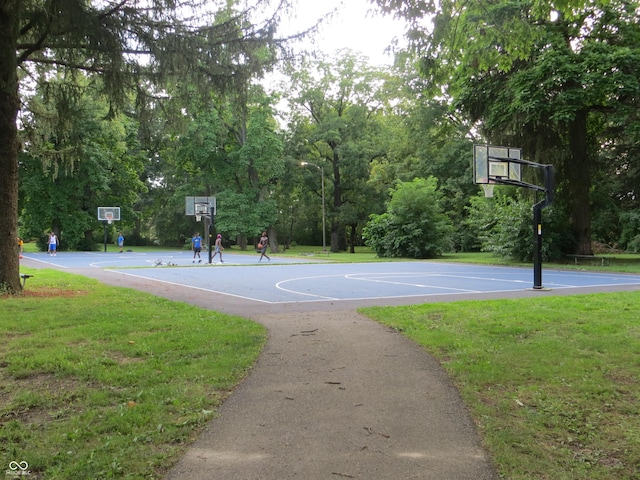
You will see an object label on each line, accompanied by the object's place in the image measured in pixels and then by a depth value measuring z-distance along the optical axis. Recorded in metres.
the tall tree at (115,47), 9.27
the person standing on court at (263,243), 31.18
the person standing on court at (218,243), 29.33
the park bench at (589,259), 25.03
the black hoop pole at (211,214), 27.66
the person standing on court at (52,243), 38.56
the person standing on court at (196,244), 31.02
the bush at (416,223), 33.38
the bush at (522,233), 26.41
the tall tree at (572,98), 21.81
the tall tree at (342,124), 47.50
